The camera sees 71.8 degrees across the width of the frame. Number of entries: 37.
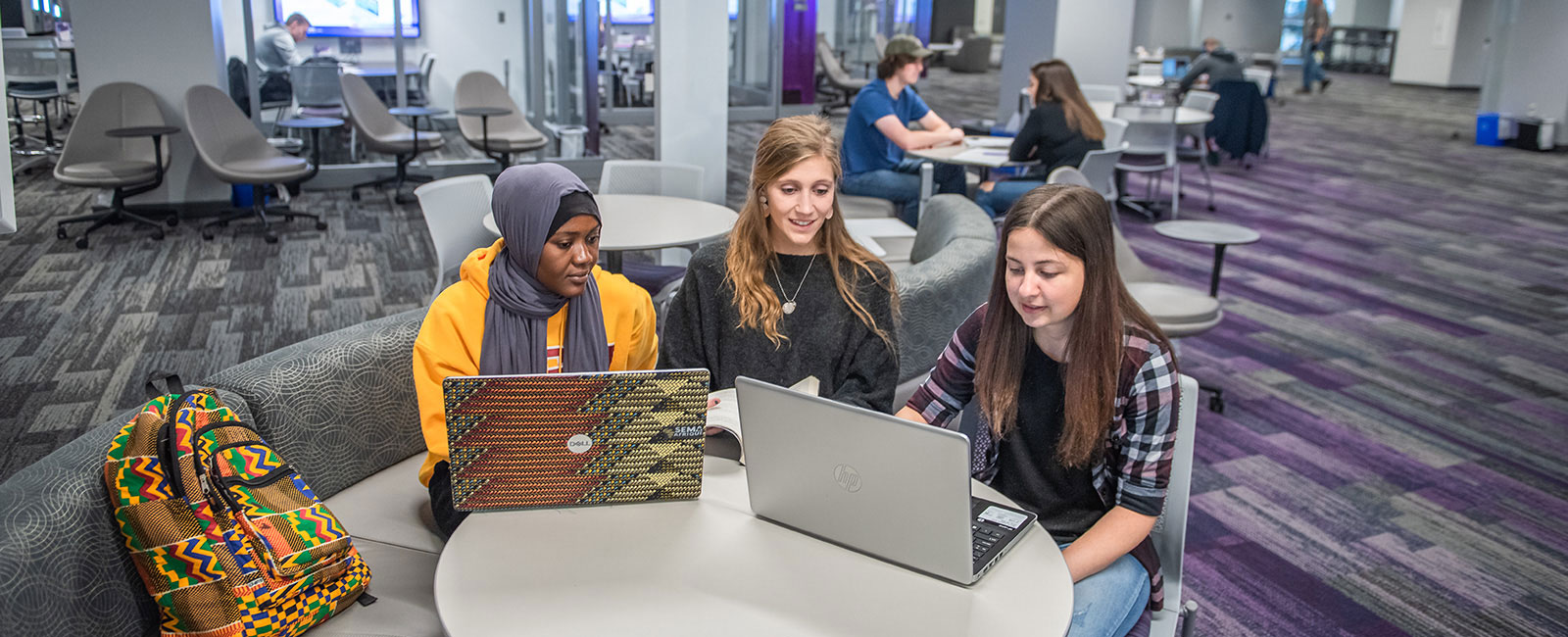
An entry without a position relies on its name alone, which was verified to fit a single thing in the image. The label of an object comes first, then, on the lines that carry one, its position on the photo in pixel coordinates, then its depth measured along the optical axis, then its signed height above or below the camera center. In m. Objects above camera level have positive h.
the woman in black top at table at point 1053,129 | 5.56 -0.32
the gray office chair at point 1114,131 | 6.51 -0.38
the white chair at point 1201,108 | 8.10 -0.31
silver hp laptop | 1.45 -0.59
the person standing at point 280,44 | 7.73 +0.01
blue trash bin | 11.72 -0.57
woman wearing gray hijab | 2.08 -0.48
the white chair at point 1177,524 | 2.02 -0.86
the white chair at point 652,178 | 4.87 -0.54
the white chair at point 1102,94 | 8.27 -0.21
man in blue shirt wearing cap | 5.58 -0.39
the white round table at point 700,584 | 1.53 -0.76
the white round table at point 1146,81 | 11.50 -0.15
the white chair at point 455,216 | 4.01 -0.61
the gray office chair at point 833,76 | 13.09 -0.20
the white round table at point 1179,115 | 7.40 -0.33
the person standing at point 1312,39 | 16.98 +0.49
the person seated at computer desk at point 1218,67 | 10.21 +0.02
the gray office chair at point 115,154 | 6.46 -0.68
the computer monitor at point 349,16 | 7.78 +0.23
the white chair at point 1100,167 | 5.43 -0.50
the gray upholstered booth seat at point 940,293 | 3.22 -0.69
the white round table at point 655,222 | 3.92 -0.63
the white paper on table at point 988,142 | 6.28 -0.45
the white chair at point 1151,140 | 7.32 -0.48
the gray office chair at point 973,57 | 19.41 +0.11
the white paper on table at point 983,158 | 5.63 -0.49
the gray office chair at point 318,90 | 7.93 -0.31
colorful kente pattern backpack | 1.77 -0.79
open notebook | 2.04 -0.67
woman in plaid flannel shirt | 1.83 -0.54
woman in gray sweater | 2.41 -0.55
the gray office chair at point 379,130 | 7.89 -0.59
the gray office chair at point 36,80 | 6.27 -0.23
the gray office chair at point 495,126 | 8.13 -0.57
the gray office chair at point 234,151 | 6.73 -0.67
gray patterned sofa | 1.70 -0.82
